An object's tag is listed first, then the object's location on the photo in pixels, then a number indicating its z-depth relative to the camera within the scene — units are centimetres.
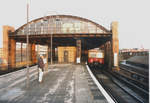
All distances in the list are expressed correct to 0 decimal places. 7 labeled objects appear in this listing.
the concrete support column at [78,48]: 1849
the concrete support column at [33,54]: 2506
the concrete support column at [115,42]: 1739
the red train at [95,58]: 2123
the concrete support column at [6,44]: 1828
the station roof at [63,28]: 1803
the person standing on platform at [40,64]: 598
